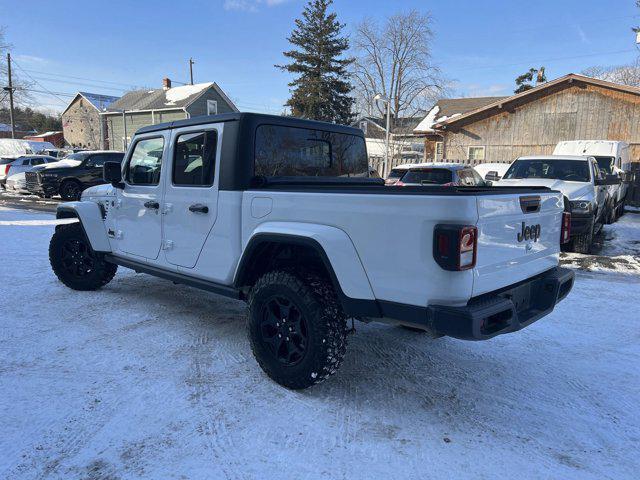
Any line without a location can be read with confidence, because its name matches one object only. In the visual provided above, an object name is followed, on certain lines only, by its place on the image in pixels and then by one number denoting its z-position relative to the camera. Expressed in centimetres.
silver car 1963
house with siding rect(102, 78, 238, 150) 3703
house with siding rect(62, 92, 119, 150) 4624
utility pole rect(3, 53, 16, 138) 3784
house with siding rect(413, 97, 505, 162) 2567
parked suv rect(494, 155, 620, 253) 801
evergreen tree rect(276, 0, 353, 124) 3450
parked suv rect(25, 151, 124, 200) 1562
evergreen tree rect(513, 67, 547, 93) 4488
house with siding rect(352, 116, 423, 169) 2798
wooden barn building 1984
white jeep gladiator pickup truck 245
